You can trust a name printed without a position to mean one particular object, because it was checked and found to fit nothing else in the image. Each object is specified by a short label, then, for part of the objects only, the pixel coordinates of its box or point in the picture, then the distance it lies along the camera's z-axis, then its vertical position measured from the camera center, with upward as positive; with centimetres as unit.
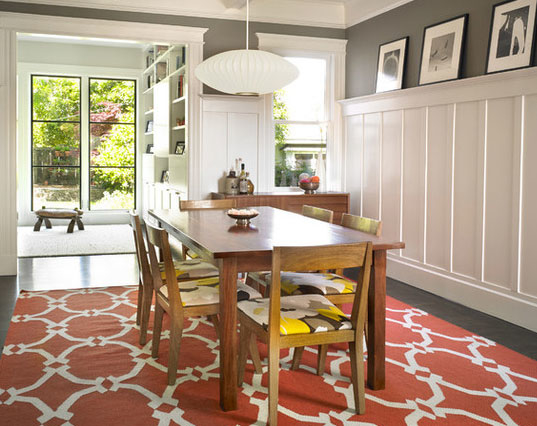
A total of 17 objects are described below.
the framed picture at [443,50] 470 +109
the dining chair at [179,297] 290 -61
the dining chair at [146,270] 347 -55
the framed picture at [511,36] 400 +104
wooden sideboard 586 -21
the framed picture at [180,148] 727 +38
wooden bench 859 -57
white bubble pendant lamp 384 +72
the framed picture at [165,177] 776 +1
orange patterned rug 261 -104
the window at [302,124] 655 +62
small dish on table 362 -23
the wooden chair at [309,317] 246 -62
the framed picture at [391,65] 547 +111
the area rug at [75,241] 696 -84
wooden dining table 266 -36
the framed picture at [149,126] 954 +86
